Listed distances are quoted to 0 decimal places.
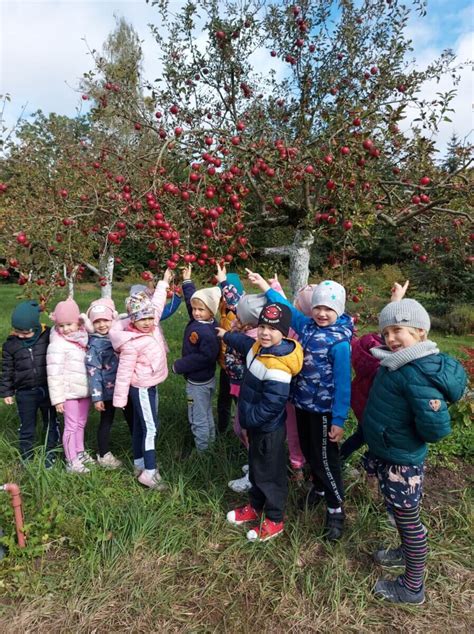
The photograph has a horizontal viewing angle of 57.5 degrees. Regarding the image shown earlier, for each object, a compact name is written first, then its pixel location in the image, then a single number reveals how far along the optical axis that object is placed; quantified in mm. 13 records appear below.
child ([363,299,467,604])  1914
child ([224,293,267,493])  2895
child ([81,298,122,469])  3270
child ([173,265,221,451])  3264
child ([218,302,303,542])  2385
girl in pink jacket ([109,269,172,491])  3096
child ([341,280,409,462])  2760
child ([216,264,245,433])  3207
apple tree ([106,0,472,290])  2875
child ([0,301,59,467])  3285
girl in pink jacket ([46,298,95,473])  3279
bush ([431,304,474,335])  11320
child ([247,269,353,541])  2480
